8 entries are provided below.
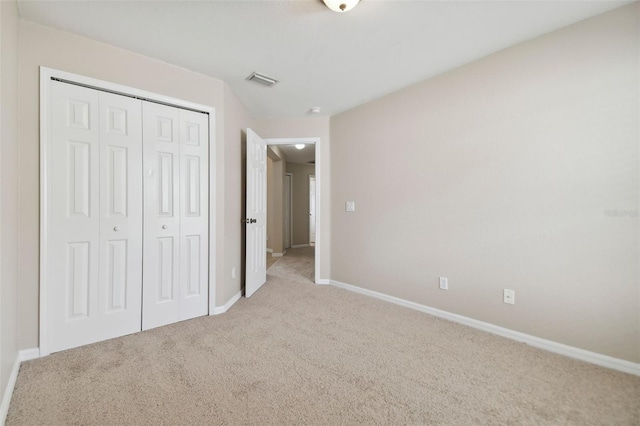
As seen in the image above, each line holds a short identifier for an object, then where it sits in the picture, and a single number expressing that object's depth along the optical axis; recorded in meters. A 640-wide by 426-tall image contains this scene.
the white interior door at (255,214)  3.11
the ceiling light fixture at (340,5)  1.58
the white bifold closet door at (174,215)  2.26
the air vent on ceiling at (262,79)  2.51
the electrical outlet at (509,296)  2.11
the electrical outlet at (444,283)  2.51
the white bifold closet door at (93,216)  1.89
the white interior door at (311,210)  7.91
